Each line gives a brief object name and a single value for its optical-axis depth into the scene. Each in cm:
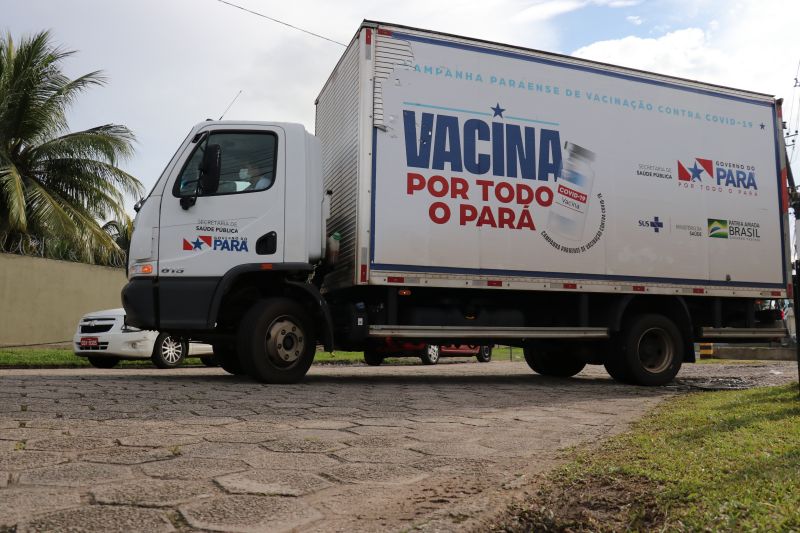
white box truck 731
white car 1114
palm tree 1736
